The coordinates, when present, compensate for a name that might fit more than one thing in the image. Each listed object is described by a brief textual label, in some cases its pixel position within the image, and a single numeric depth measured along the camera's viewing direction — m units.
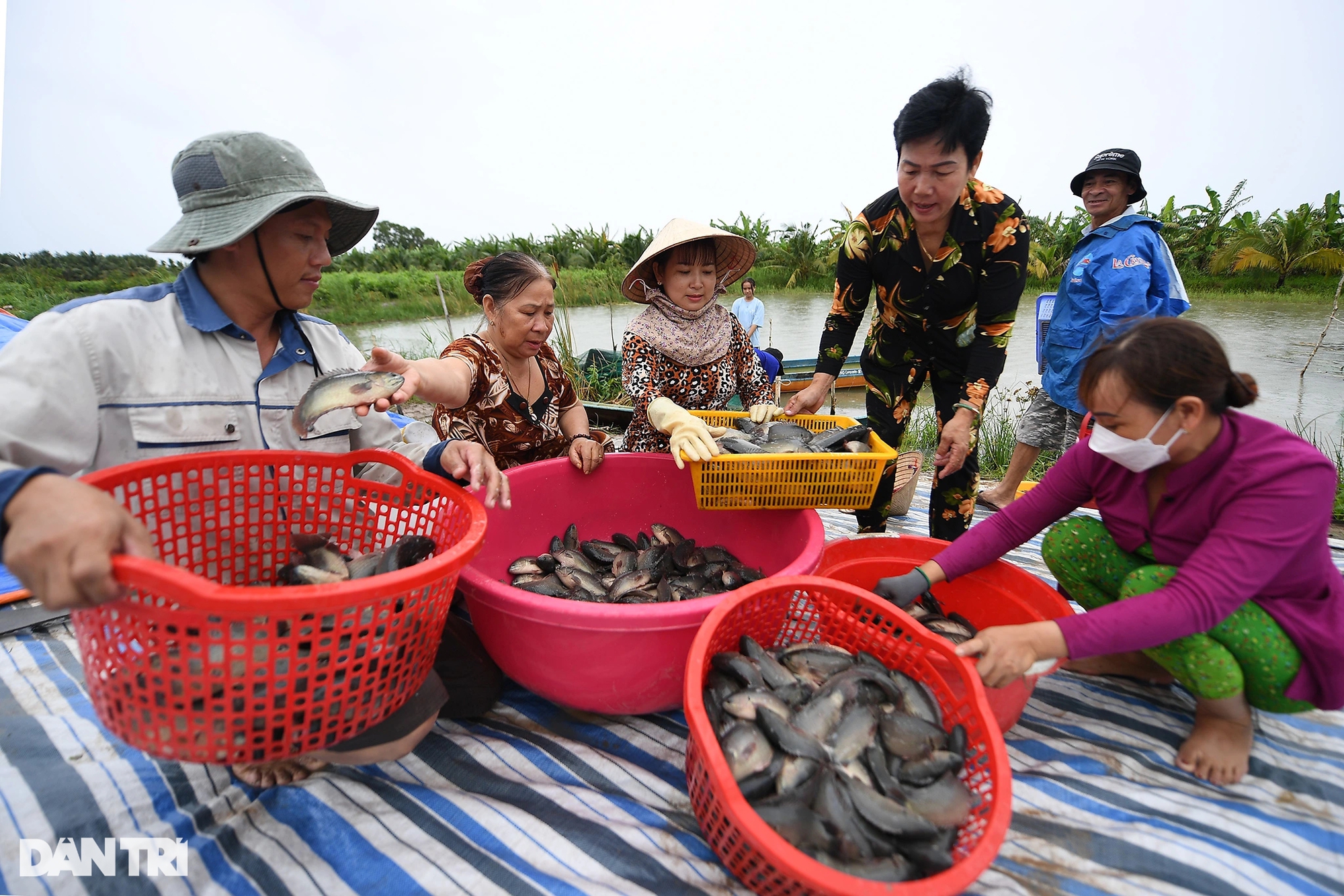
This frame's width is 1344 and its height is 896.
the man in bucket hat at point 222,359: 1.60
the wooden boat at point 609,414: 6.96
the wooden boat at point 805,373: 9.38
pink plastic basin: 1.65
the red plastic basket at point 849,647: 1.15
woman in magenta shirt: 1.62
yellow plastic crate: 2.15
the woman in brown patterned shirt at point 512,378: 2.76
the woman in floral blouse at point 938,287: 2.55
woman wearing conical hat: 3.15
